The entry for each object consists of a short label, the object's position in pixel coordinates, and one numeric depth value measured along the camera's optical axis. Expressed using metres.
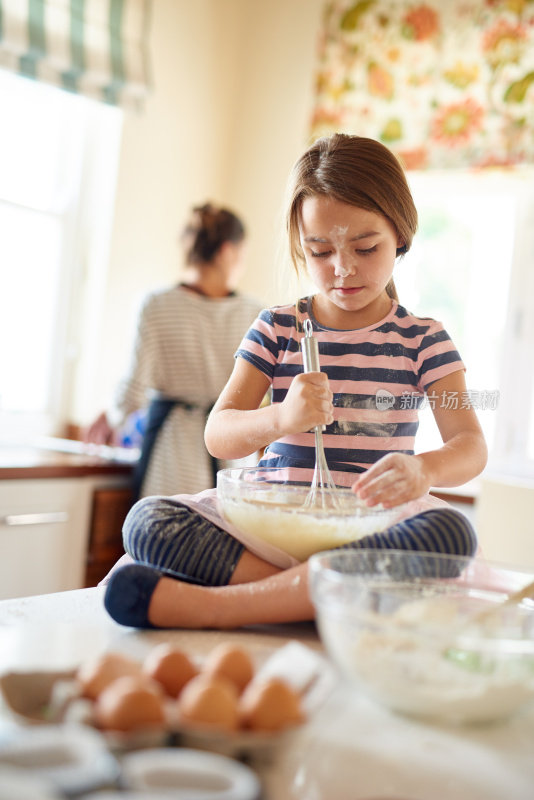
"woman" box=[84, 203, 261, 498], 2.32
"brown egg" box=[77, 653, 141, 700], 0.53
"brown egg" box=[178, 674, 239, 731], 0.50
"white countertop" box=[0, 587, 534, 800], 0.51
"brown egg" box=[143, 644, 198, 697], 0.56
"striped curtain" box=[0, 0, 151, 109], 2.47
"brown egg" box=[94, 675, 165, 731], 0.48
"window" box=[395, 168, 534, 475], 2.73
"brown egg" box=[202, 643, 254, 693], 0.56
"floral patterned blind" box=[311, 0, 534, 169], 2.70
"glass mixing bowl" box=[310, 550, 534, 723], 0.58
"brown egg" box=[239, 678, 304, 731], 0.50
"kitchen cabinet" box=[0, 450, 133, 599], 2.20
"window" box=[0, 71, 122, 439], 2.69
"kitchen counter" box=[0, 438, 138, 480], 2.19
